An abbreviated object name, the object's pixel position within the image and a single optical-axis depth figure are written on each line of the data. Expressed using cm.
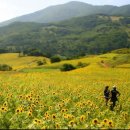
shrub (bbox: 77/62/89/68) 9935
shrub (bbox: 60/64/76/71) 9412
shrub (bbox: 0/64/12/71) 10628
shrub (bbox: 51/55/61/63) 13270
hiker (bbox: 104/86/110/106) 2684
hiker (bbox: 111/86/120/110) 2573
